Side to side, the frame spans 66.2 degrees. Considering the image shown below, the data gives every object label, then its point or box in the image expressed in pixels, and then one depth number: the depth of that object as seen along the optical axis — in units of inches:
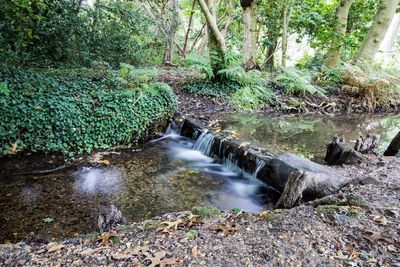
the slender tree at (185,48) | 582.9
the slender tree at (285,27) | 472.3
